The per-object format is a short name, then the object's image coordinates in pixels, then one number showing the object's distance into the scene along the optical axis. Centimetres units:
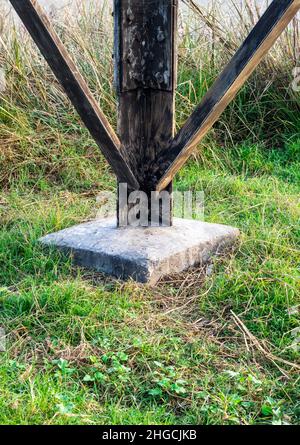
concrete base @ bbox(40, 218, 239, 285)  302
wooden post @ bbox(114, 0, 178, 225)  311
